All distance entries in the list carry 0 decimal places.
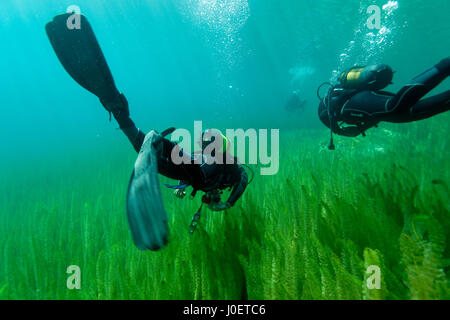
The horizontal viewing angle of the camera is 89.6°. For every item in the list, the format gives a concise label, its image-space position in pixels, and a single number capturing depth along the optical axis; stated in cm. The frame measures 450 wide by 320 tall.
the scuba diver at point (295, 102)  1449
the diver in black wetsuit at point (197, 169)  163
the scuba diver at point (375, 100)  246
